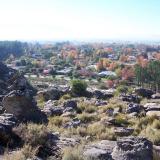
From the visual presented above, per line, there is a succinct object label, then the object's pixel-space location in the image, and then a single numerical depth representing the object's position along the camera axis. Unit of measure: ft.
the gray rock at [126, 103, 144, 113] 58.43
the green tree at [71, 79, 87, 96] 105.60
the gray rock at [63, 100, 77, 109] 63.08
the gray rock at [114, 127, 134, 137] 35.59
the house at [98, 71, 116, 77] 279.63
